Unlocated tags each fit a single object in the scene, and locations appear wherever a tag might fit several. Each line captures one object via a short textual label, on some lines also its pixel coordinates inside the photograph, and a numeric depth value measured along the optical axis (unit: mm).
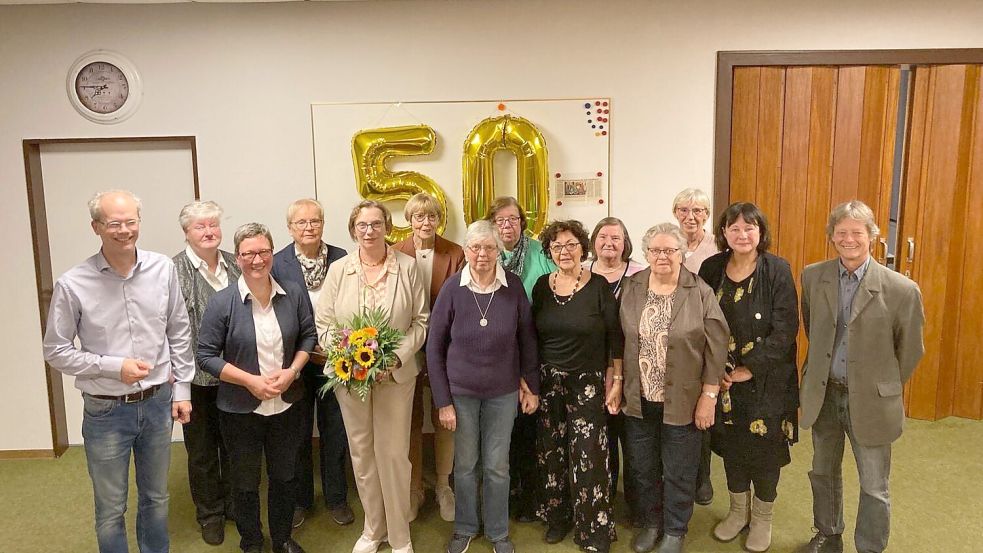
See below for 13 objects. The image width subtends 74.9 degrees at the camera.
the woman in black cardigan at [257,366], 2645
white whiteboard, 3986
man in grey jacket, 2557
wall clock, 3859
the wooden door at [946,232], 4078
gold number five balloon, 3936
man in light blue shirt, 2375
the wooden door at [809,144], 4020
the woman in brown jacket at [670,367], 2684
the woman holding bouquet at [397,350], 2809
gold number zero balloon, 3910
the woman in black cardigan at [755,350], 2695
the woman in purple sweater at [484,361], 2746
